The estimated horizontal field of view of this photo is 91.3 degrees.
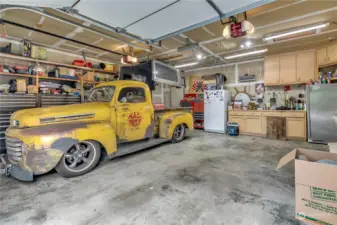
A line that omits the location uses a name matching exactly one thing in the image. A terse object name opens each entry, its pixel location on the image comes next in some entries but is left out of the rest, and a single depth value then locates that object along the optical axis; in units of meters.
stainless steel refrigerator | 4.72
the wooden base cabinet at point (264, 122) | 5.36
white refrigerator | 6.77
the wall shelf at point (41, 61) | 4.13
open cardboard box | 1.39
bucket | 6.30
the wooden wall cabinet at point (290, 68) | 5.43
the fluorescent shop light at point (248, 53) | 5.68
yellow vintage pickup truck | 2.38
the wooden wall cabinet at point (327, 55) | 4.82
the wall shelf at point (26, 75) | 4.14
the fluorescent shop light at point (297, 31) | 3.64
